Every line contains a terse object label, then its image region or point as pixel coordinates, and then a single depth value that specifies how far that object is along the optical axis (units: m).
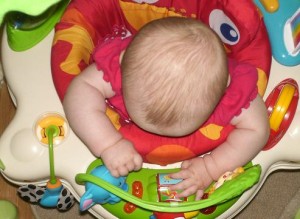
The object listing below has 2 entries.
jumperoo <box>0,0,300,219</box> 0.89
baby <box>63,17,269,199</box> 0.74
